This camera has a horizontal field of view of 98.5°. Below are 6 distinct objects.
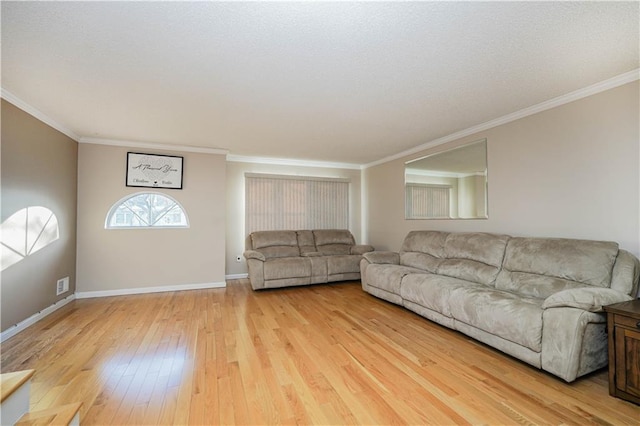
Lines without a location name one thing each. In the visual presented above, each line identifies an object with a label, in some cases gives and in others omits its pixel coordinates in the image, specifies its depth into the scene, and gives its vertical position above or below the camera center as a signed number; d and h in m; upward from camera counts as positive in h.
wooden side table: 1.75 -0.88
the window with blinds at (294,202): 5.57 +0.27
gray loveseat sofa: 4.61 -0.76
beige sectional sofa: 1.98 -0.74
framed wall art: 4.42 +0.73
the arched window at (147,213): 4.42 +0.03
